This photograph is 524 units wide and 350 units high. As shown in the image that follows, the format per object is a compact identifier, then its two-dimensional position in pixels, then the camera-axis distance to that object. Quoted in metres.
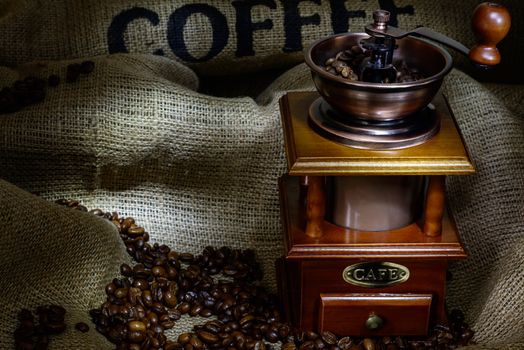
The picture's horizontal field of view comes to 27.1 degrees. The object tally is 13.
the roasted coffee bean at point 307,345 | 0.81
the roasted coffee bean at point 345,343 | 0.81
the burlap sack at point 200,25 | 1.06
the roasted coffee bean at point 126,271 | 0.89
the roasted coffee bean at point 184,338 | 0.82
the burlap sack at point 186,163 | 0.90
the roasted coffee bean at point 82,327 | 0.80
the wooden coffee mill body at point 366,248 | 0.75
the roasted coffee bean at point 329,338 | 0.82
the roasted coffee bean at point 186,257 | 0.93
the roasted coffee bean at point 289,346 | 0.81
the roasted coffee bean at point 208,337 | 0.82
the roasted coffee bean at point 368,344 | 0.81
